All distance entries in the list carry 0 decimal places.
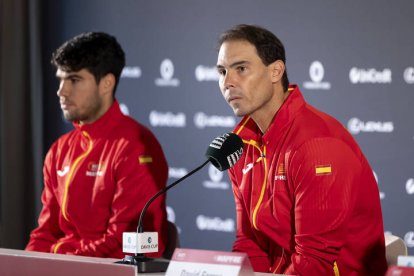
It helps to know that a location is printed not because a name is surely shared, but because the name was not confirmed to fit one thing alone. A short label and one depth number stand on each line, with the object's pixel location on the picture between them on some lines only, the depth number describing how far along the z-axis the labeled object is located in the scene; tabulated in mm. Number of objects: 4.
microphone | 4840
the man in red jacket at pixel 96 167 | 7129
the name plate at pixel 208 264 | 3904
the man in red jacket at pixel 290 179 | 5418
